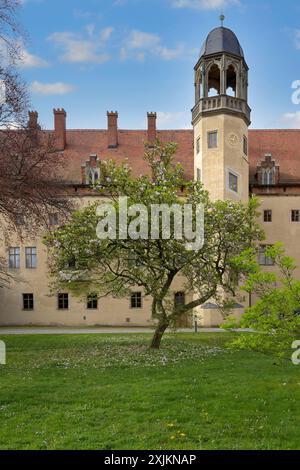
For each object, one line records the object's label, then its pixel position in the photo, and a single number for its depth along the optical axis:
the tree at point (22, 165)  14.08
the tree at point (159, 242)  18.86
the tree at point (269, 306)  8.38
